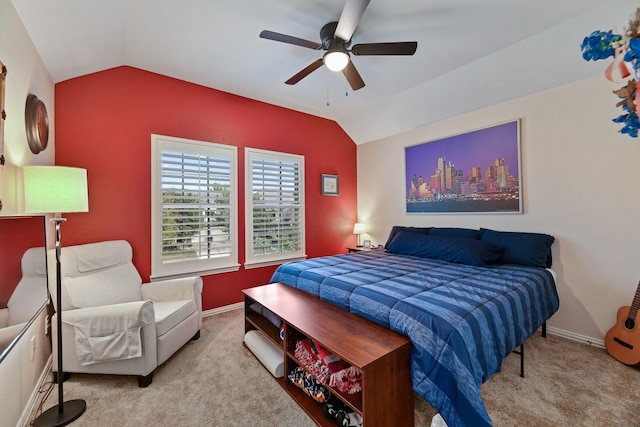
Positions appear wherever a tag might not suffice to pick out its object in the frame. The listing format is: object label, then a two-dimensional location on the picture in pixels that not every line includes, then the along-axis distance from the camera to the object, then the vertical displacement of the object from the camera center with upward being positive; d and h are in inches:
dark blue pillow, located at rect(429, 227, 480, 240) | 127.2 -10.6
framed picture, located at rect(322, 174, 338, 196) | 178.7 +19.2
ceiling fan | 75.7 +52.4
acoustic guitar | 84.1 -42.3
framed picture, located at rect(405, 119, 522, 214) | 121.2 +19.6
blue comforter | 54.2 -25.6
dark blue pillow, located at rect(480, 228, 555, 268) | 104.7 -15.3
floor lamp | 63.8 +4.1
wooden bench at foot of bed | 54.1 -30.9
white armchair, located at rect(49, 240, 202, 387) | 76.5 -31.2
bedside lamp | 188.5 -11.7
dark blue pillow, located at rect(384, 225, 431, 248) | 146.3 -10.2
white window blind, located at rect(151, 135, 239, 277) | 119.7 +3.8
